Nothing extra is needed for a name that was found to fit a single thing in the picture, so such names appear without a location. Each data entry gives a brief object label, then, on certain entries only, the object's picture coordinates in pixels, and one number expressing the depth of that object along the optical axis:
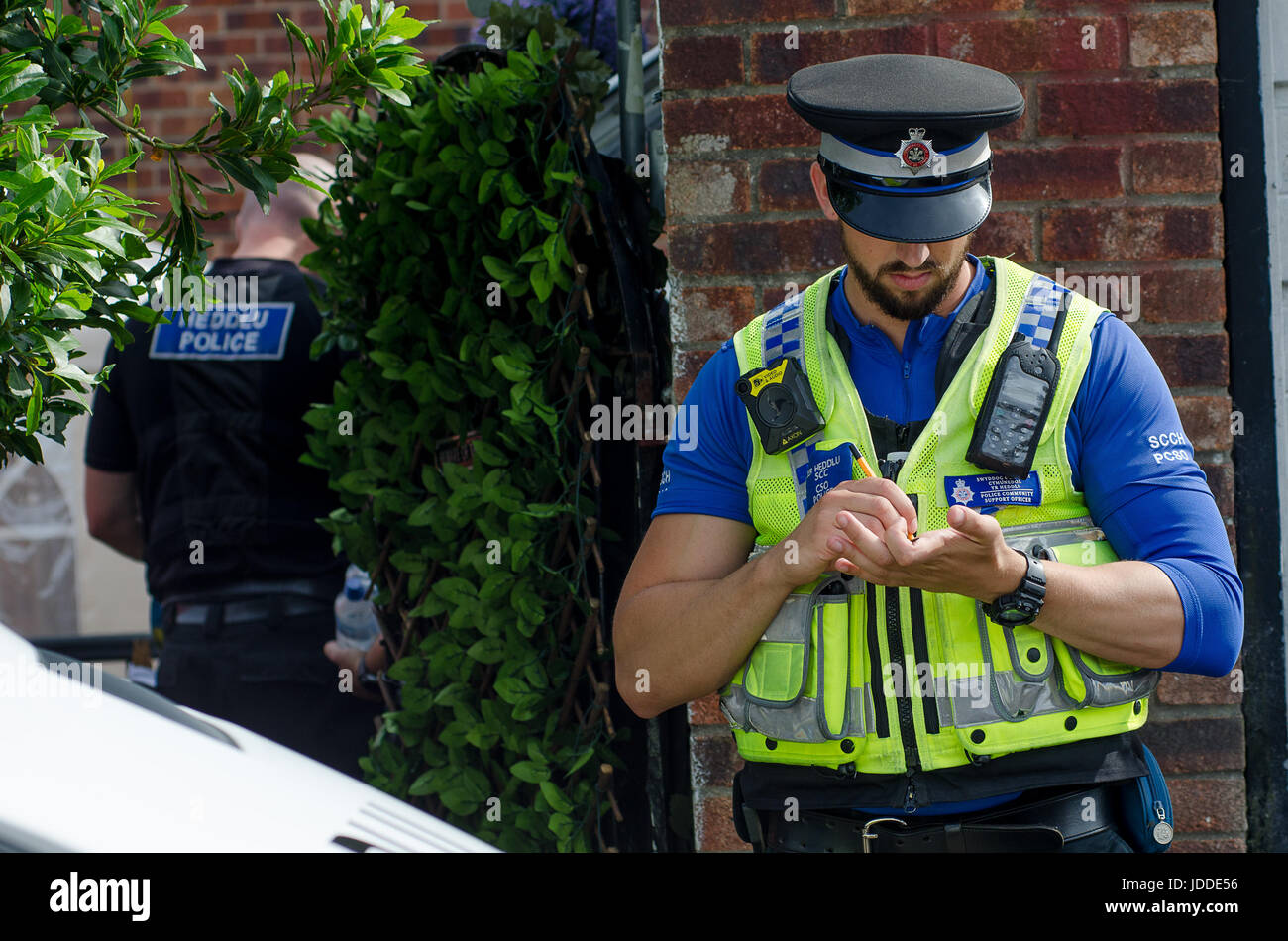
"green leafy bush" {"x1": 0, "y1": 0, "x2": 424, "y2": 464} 2.96
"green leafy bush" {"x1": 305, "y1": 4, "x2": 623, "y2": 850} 5.81
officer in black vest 7.37
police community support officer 3.61
